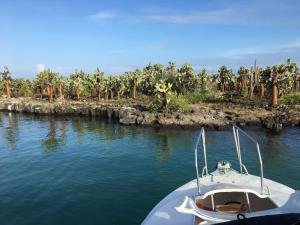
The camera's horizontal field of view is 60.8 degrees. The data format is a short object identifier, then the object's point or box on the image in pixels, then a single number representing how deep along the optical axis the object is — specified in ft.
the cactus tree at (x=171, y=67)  288.93
